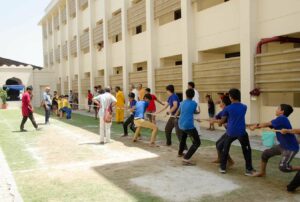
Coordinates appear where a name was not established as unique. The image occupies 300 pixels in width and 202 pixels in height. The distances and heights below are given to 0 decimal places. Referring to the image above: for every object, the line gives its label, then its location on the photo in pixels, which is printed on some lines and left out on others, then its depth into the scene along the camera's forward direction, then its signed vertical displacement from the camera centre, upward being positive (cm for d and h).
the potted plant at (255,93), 1170 -21
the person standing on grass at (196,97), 1053 -31
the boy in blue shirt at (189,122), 765 -73
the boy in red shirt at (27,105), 1399 -52
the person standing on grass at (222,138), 711 -101
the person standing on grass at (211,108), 1391 -80
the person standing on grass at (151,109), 1380 -77
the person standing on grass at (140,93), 1520 -17
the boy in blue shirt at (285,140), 578 -89
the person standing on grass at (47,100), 1629 -40
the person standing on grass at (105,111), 1086 -64
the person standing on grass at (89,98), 2414 -56
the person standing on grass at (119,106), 1711 -79
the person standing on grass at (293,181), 547 -146
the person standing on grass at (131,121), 1205 -106
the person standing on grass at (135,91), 1660 -8
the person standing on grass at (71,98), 3019 -62
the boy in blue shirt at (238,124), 662 -69
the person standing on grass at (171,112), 937 -64
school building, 1127 +181
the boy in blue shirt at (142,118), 1026 -84
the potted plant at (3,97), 3266 -42
